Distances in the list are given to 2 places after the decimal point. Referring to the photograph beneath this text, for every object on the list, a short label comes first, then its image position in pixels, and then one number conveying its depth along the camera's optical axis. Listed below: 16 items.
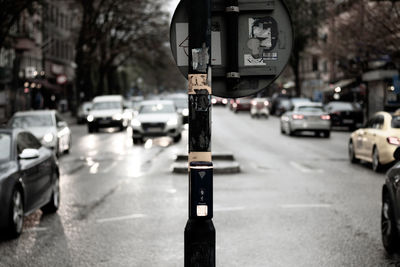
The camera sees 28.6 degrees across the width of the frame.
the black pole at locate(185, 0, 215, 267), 5.60
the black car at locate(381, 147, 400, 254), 7.90
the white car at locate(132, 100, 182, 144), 30.47
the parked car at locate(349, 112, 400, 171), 17.70
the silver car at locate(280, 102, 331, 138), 33.88
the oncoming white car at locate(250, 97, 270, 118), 58.41
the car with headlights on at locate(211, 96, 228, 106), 97.03
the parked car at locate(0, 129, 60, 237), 9.38
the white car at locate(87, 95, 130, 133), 40.81
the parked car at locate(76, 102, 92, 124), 52.71
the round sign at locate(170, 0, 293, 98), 5.81
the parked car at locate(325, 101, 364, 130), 40.09
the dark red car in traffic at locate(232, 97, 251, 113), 71.25
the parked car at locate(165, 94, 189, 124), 41.03
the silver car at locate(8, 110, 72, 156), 22.62
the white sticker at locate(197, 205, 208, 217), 5.64
